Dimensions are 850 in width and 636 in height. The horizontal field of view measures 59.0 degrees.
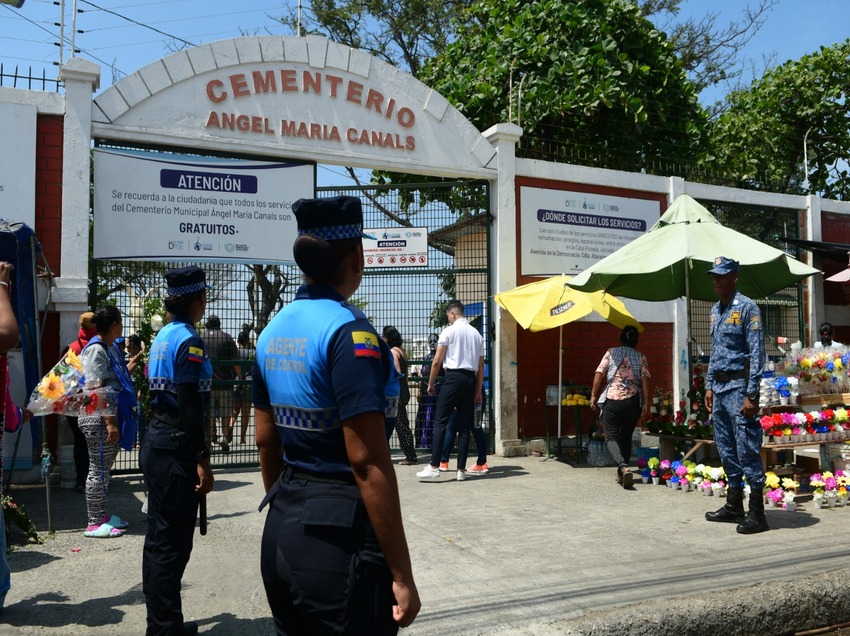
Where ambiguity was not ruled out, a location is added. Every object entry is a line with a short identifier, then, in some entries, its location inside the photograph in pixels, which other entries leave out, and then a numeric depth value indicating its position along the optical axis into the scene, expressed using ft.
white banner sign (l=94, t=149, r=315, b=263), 28.73
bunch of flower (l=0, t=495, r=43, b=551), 17.92
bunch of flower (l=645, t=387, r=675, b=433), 29.34
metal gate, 30.22
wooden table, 24.53
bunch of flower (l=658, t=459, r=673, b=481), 27.09
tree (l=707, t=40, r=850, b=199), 58.49
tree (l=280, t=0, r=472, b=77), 69.56
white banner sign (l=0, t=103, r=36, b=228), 27.02
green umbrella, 26.00
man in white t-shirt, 27.66
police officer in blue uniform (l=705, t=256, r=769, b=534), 19.91
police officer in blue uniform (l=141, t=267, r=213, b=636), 12.38
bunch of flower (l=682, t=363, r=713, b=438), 27.53
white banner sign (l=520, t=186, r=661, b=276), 35.47
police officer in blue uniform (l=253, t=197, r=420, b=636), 6.94
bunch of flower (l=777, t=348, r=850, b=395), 27.12
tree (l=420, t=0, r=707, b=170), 47.39
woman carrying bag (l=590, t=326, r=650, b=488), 27.86
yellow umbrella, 31.04
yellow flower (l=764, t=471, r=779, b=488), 23.39
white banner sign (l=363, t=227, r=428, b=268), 33.32
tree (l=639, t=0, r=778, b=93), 71.92
